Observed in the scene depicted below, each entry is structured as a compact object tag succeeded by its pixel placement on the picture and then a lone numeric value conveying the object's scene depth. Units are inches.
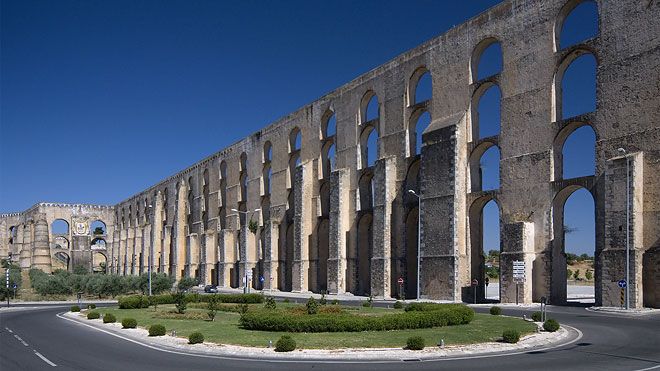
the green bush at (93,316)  1338.6
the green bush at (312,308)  1202.0
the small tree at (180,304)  1347.7
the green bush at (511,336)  833.5
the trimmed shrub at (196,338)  844.6
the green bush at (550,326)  934.4
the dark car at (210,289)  2686.3
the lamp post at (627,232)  1335.3
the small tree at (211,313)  1212.9
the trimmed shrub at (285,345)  773.3
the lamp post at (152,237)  4307.3
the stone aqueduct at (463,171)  1403.8
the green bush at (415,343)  778.2
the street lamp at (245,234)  2941.9
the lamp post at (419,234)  1835.6
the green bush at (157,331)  959.0
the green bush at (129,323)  1099.3
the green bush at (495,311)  1251.8
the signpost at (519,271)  1052.5
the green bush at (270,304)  1416.1
